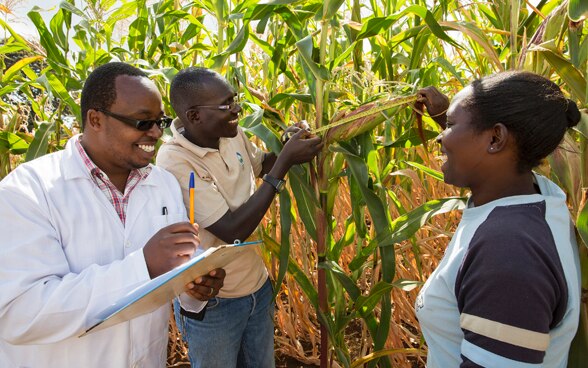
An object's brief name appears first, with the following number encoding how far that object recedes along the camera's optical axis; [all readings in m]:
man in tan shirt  2.00
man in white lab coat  1.40
